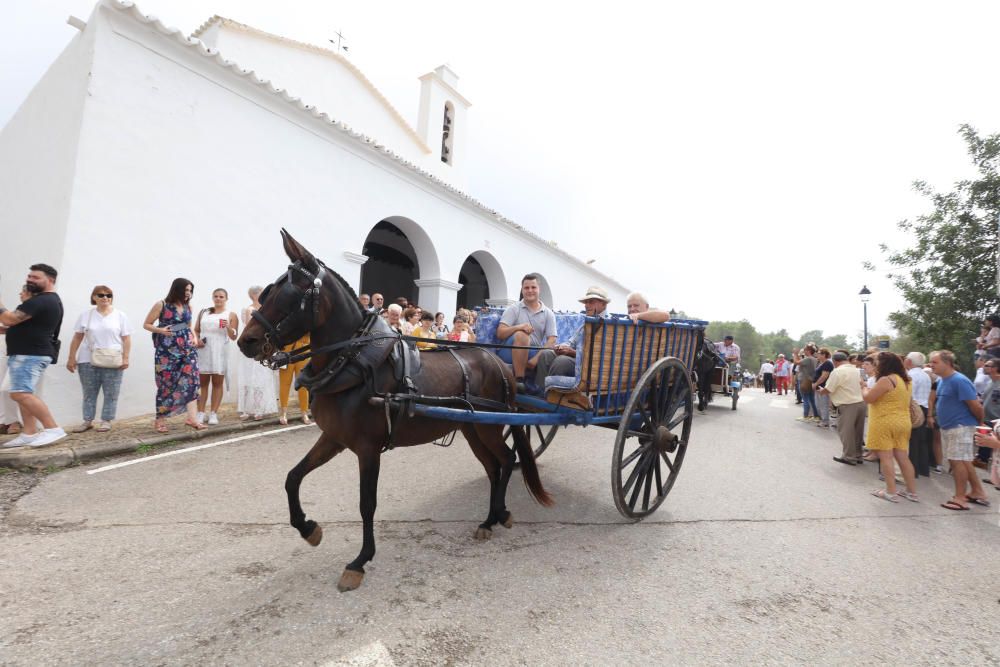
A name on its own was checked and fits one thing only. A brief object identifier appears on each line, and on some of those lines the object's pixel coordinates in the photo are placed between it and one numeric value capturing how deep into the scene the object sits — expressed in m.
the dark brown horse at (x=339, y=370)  2.38
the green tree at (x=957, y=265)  13.21
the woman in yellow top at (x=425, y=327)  7.25
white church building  5.67
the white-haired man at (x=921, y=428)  5.77
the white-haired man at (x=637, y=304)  4.46
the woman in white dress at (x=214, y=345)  5.72
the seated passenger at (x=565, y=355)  3.43
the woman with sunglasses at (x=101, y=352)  4.96
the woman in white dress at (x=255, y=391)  5.95
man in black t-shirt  4.31
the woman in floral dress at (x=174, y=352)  5.19
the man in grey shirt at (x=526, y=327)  3.81
